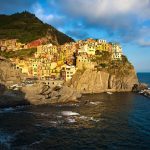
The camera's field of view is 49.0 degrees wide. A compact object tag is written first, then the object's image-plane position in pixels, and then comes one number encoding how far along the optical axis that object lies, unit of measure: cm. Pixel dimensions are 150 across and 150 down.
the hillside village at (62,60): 9204
